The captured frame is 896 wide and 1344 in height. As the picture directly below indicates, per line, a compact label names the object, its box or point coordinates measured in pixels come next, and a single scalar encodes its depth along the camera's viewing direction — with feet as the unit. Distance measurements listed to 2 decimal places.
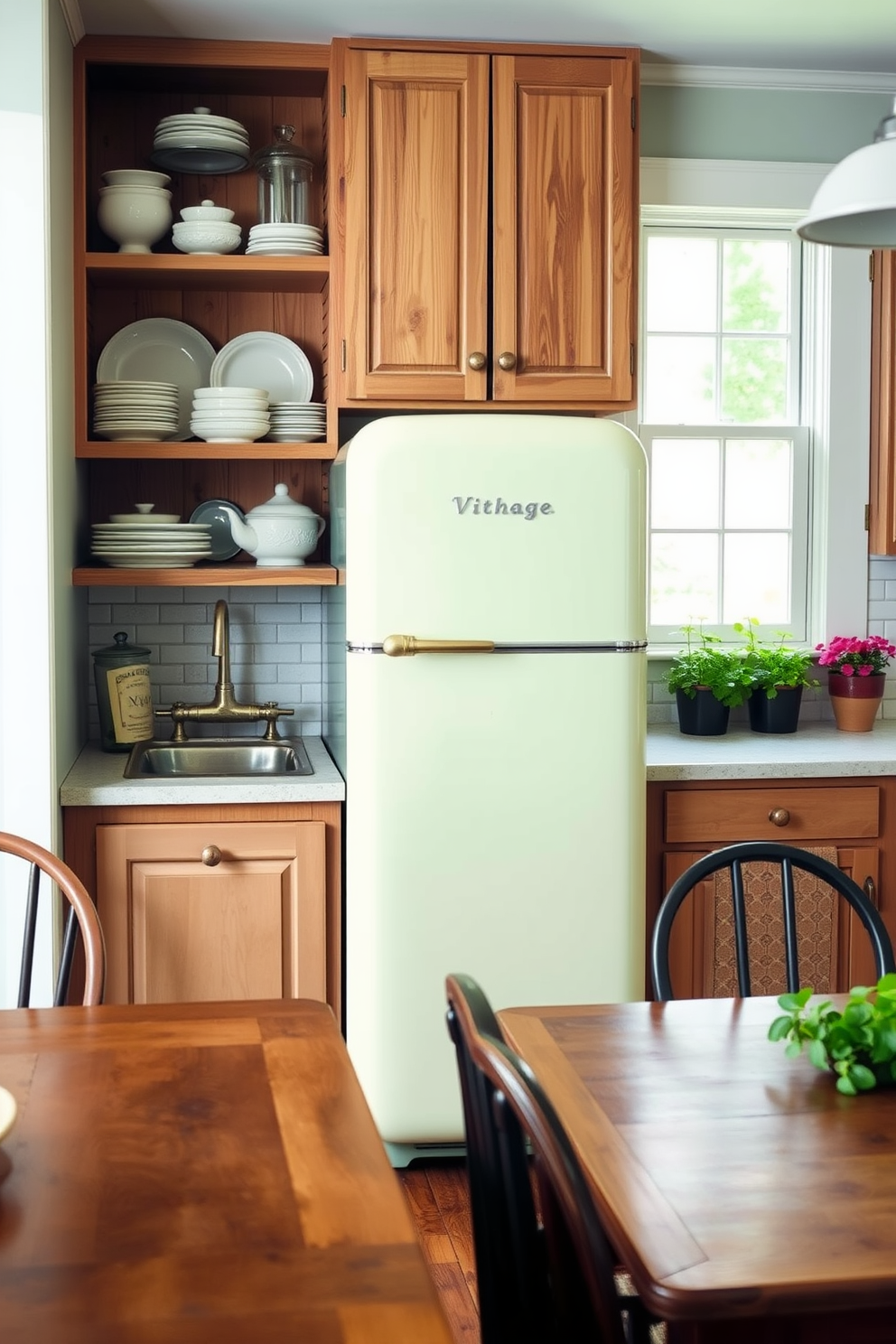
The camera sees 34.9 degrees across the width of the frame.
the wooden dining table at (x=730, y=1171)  3.75
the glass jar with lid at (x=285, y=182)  11.03
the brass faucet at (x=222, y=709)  11.35
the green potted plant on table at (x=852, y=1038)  5.00
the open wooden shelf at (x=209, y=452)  10.67
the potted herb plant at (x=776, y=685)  11.55
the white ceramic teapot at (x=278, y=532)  11.06
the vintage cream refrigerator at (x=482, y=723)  9.27
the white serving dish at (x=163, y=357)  11.55
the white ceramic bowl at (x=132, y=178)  10.78
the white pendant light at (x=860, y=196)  5.17
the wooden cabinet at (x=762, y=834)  10.37
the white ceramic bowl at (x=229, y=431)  10.92
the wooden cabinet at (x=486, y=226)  10.61
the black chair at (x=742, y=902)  6.66
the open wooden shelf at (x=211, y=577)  10.59
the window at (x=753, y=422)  12.28
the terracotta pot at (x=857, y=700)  11.89
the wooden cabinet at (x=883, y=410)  12.05
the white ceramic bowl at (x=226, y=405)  10.90
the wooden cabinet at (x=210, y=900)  9.78
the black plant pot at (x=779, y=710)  11.66
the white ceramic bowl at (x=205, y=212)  10.86
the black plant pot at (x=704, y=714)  11.50
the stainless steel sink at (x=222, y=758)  11.12
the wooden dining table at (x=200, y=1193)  3.42
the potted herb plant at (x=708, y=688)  11.43
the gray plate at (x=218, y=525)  11.73
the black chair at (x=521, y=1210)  3.39
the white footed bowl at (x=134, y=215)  10.77
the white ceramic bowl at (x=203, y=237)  10.84
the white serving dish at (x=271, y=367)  11.66
